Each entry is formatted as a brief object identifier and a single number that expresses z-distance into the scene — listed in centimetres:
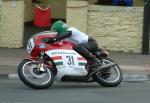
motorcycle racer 1224
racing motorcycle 1199
